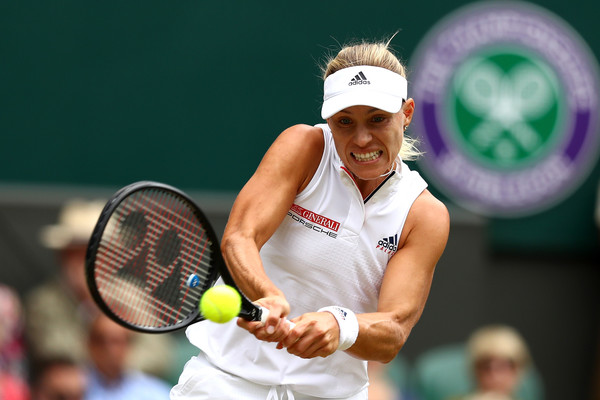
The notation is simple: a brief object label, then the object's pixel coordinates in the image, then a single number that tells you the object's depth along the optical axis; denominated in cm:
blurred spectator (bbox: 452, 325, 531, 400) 1342
